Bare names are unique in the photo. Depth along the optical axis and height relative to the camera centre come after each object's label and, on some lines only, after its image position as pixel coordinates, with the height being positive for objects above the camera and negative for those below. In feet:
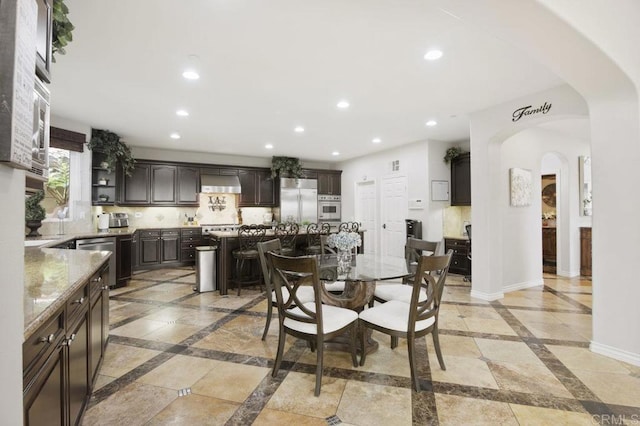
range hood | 24.09 +2.66
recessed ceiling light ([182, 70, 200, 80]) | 10.60 +5.05
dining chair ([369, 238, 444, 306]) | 9.43 -2.32
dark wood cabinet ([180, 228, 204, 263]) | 23.15 -1.91
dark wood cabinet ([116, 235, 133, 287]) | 16.57 -2.34
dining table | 8.28 -1.66
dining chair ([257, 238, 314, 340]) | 9.33 -2.35
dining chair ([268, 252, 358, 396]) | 6.95 -2.46
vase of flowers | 9.85 -0.79
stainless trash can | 15.71 -2.69
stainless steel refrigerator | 26.68 +1.56
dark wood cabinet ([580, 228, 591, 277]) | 19.11 -2.17
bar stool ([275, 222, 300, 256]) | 17.11 -1.07
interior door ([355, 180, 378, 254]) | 25.45 +0.57
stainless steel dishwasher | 14.88 -1.41
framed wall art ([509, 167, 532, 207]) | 15.31 +1.61
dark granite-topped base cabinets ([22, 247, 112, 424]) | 3.58 -1.81
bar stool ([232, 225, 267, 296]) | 15.49 -1.81
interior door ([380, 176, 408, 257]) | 22.59 +0.26
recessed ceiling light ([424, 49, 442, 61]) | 9.19 +5.02
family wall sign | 11.94 +4.34
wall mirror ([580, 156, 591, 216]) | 19.40 +1.88
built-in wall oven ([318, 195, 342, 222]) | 28.43 +0.90
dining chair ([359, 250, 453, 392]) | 7.11 -2.48
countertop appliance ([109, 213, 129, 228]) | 19.72 -0.17
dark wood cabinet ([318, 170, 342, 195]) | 28.48 +3.35
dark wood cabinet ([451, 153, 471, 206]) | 19.85 +2.46
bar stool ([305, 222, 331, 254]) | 17.54 -1.24
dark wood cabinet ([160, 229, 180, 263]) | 22.44 -2.06
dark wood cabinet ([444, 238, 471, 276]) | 18.62 -2.42
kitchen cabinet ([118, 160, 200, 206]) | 22.03 +2.41
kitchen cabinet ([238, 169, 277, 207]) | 25.88 +2.54
